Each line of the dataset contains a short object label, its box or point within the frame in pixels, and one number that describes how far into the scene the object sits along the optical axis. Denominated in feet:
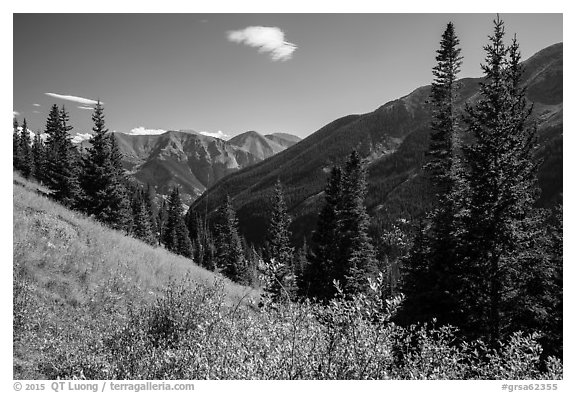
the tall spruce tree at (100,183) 110.73
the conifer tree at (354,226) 90.94
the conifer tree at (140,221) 208.64
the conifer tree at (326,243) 95.61
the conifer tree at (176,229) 238.68
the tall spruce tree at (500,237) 36.19
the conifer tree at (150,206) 330.95
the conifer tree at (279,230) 148.77
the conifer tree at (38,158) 207.00
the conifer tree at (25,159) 200.23
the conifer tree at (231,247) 193.06
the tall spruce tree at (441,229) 45.88
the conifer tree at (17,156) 192.46
